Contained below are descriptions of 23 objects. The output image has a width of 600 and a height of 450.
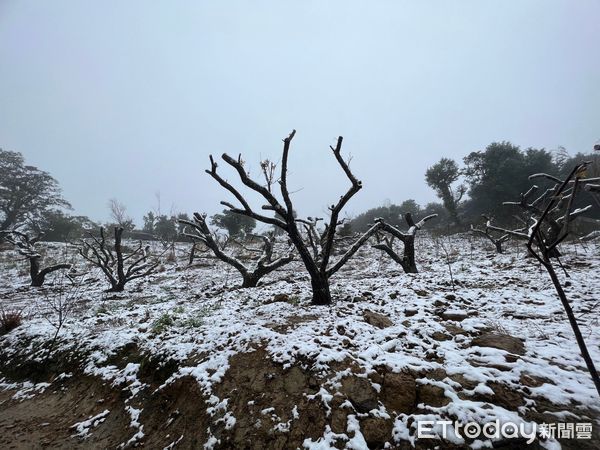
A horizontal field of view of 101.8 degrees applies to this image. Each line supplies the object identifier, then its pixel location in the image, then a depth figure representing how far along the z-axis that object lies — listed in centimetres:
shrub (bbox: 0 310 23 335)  606
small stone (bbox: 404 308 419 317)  428
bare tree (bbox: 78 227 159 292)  974
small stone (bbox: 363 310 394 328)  393
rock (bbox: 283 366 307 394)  283
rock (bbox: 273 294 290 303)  571
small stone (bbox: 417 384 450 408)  240
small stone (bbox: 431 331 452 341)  343
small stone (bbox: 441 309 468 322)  399
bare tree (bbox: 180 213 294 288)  792
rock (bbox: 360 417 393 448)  221
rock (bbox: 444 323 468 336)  356
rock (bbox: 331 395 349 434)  237
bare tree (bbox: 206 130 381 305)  497
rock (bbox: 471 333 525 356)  297
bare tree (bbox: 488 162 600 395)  179
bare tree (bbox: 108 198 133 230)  1618
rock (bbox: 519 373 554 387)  243
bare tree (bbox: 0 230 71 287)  1157
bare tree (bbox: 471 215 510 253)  1062
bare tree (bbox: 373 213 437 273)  825
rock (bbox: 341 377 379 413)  253
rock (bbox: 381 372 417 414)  247
